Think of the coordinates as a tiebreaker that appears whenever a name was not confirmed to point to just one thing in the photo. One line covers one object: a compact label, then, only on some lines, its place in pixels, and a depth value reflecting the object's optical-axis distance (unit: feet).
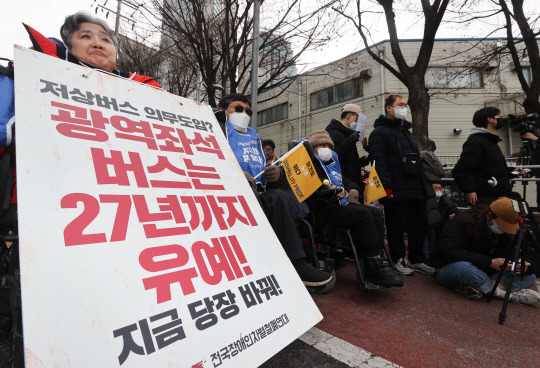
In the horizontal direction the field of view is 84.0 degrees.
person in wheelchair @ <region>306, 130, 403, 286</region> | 7.98
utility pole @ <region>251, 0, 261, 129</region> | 22.46
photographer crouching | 8.46
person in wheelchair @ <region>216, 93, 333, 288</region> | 7.05
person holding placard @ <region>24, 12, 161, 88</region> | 5.95
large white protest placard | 2.88
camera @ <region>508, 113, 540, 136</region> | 14.26
